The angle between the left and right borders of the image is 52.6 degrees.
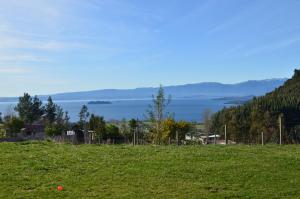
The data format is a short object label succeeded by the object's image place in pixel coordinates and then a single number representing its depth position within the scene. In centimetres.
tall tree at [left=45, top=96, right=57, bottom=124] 4278
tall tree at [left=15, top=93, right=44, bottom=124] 3913
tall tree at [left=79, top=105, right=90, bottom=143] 3757
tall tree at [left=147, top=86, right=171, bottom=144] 2109
